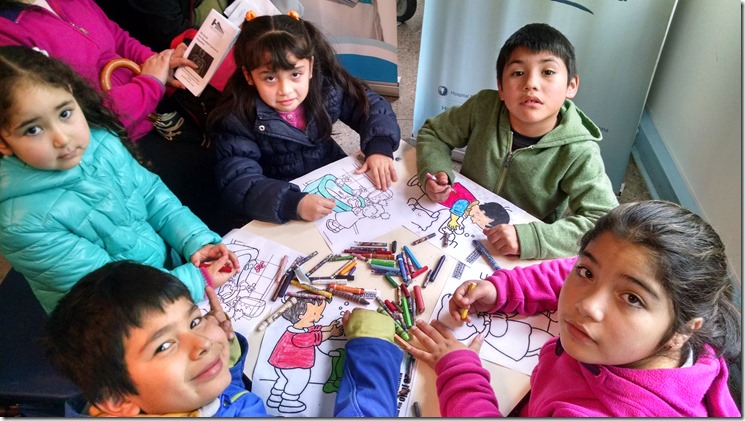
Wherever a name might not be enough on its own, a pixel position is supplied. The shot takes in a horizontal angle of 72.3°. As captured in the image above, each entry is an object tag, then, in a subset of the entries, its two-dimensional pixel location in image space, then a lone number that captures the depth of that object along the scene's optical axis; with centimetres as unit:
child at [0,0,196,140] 140
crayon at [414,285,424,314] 103
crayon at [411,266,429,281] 109
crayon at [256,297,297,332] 101
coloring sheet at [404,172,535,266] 116
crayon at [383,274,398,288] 107
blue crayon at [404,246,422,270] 111
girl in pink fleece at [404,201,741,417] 72
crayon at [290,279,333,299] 105
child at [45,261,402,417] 80
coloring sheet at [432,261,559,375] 94
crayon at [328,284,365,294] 106
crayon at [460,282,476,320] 98
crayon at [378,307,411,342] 98
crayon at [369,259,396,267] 111
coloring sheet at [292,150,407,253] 120
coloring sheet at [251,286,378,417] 89
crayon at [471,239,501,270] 111
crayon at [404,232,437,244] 116
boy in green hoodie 115
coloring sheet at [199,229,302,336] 104
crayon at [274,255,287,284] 110
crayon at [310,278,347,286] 108
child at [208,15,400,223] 130
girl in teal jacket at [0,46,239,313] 97
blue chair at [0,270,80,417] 98
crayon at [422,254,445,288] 108
